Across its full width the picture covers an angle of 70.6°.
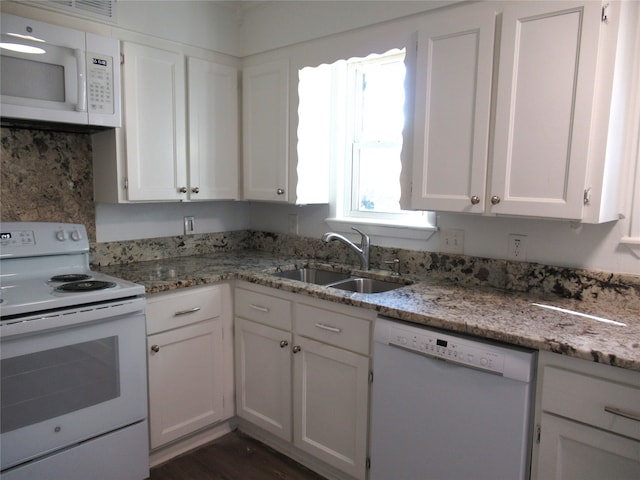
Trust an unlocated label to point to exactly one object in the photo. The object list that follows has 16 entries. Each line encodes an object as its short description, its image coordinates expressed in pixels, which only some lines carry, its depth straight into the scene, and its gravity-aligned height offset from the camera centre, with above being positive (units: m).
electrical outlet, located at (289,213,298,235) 2.98 -0.21
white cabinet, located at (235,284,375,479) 1.94 -0.85
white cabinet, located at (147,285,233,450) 2.15 -0.87
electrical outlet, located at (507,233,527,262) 2.03 -0.23
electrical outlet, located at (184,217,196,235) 2.90 -0.23
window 2.57 +0.37
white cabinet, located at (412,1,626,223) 1.57 +0.32
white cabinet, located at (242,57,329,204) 2.62 +0.28
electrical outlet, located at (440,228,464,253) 2.23 -0.23
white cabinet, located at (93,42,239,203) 2.32 +0.29
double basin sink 2.35 -0.49
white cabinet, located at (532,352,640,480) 1.27 -0.66
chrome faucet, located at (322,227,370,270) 2.43 -0.28
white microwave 1.83 +0.48
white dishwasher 1.45 -0.74
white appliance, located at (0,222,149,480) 1.67 -0.72
